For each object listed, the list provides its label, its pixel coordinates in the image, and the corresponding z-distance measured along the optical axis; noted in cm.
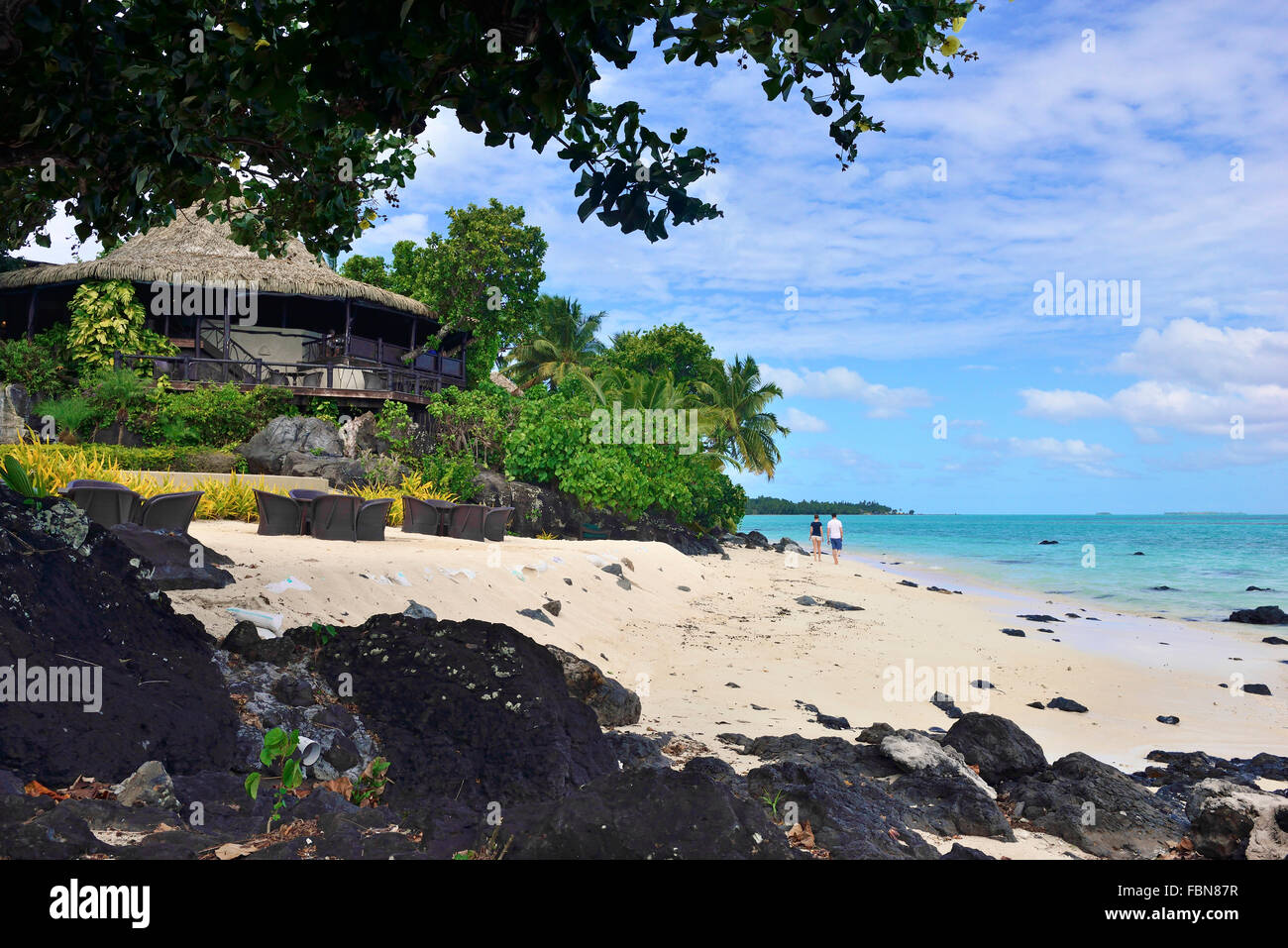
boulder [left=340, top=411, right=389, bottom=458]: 2239
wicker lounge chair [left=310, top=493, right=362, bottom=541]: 1243
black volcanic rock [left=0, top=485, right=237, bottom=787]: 392
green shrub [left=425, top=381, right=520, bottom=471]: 2148
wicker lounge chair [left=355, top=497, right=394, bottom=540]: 1265
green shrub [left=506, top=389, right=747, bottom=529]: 2091
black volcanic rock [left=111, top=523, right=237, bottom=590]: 708
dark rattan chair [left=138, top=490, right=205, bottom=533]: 928
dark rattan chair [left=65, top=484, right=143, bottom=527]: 888
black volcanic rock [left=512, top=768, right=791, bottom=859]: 297
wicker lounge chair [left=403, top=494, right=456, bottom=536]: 1501
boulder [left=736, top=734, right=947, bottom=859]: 390
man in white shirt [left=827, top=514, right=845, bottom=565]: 2844
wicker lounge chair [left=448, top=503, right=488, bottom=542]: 1496
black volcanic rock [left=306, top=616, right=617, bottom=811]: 456
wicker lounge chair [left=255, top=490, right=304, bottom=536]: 1230
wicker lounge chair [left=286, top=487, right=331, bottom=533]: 1245
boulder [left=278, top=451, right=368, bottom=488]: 1881
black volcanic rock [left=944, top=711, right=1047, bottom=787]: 596
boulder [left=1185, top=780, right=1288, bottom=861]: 446
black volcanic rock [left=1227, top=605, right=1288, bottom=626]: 1928
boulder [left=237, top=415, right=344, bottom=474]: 1936
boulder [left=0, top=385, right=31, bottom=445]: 1734
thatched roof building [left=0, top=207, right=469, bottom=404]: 2402
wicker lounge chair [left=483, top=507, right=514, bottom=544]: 1554
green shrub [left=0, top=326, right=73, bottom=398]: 2280
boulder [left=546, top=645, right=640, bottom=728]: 670
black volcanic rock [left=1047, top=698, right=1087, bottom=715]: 909
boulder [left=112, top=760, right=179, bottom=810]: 356
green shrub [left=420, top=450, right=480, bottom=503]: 1994
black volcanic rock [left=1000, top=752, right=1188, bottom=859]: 480
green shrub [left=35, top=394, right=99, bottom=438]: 2009
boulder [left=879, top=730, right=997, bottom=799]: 538
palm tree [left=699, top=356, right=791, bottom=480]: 3959
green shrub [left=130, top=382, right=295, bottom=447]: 2084
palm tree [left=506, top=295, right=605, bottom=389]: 4225
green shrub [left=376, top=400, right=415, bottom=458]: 2177
